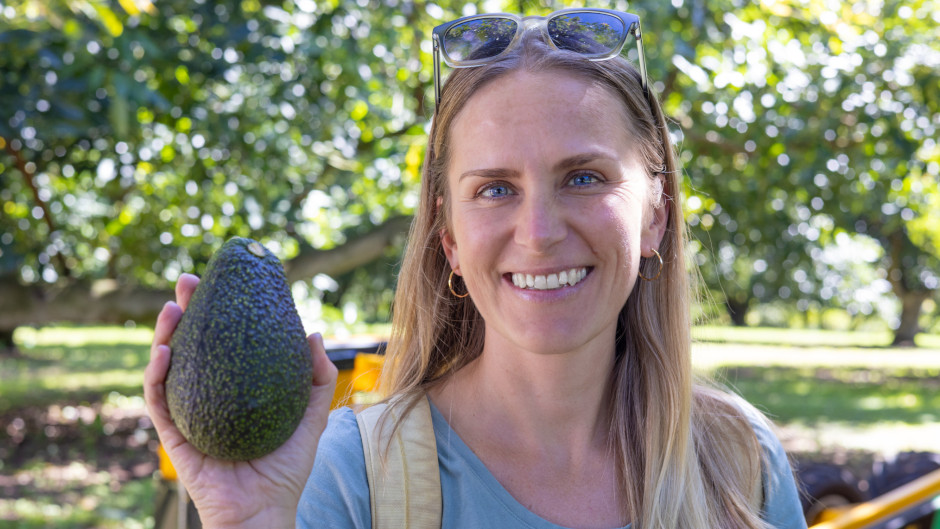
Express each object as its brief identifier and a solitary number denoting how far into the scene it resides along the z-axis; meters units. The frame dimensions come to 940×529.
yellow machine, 2.67
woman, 1.61
